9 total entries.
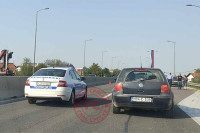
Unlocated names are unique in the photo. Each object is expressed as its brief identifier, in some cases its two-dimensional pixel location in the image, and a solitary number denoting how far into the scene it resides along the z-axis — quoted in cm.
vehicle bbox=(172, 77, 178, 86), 3324
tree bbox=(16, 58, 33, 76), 7791
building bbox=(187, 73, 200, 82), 16198
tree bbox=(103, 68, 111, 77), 12820
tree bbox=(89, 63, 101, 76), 12456
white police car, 1034
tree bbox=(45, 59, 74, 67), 11992
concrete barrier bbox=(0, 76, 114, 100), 1282
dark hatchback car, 834
